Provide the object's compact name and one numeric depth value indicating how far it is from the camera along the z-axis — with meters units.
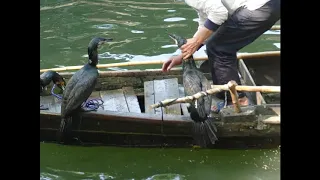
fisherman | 4.63
